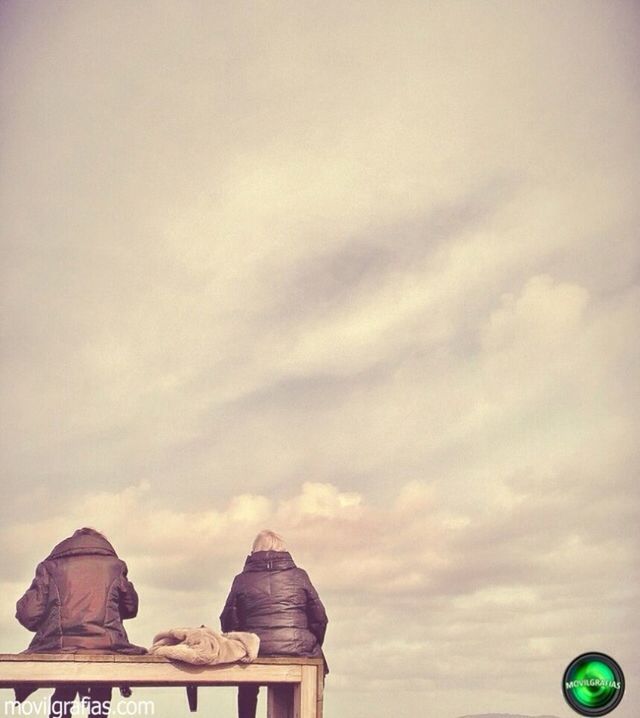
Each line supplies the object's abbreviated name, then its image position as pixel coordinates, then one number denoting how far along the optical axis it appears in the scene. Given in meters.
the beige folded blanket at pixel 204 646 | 7.36
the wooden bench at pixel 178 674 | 7.19
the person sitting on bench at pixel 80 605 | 7.80
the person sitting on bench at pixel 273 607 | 8.47
